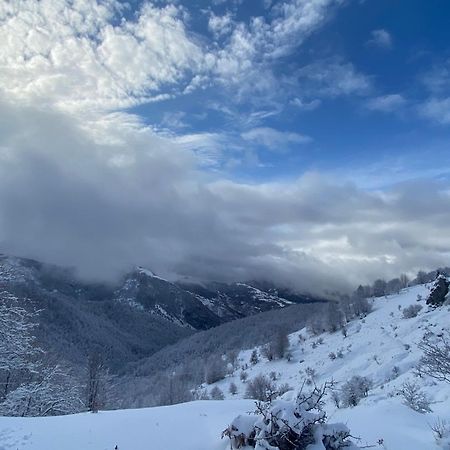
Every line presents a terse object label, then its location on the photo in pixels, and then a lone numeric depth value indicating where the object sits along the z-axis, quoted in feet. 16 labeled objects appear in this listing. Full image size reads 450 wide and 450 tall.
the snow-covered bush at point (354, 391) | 90.97
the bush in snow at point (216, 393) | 207.35
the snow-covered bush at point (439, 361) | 39.30
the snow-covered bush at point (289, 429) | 27.94
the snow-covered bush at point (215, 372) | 267.18
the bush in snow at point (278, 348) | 258.16
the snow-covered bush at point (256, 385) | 179.42
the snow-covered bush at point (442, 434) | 33.94
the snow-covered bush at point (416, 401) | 49.55
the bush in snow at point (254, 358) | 284.06
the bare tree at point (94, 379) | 146.37
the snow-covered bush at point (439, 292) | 197.26
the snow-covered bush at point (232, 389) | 213.58
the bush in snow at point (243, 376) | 236.02
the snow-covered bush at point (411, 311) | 205.67
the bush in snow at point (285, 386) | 162.36
